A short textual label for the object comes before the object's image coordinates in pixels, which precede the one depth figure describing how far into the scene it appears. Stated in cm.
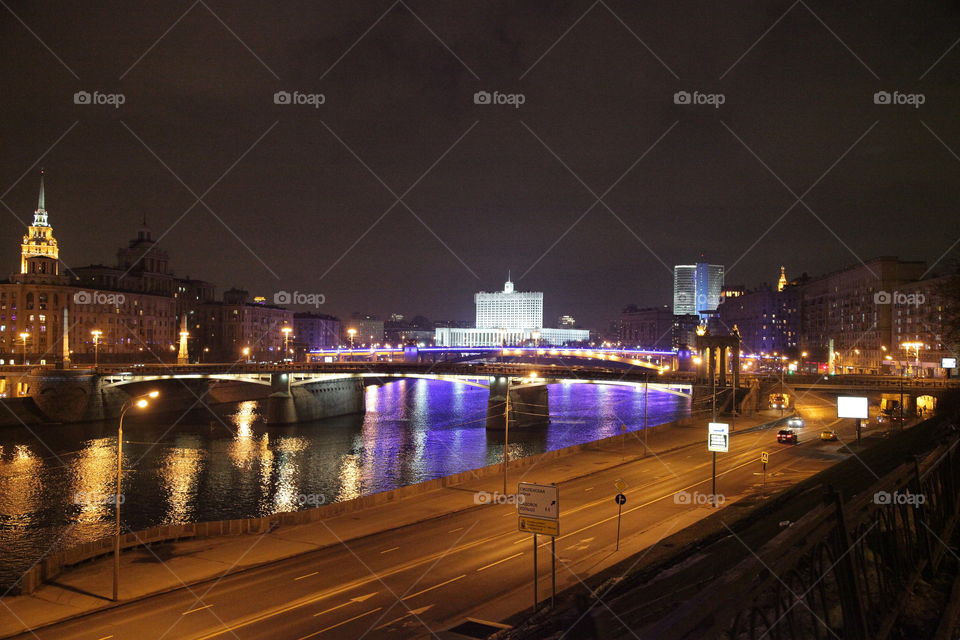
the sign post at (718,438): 2877
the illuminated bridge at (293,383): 6562
